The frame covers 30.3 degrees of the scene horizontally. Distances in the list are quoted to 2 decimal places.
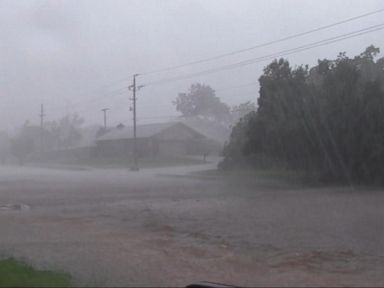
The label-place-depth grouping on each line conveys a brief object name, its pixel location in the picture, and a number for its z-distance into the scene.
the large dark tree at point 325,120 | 37.97
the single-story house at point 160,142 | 90.56
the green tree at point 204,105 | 156.15
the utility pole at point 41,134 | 119.75
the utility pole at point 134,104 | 71.50
